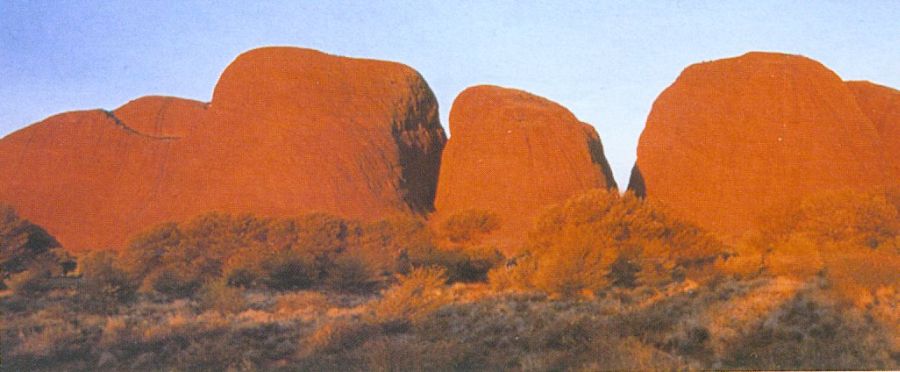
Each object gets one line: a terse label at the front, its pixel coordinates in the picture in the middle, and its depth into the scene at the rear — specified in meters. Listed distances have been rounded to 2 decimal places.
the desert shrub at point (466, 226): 31.30
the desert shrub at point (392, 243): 24.77
